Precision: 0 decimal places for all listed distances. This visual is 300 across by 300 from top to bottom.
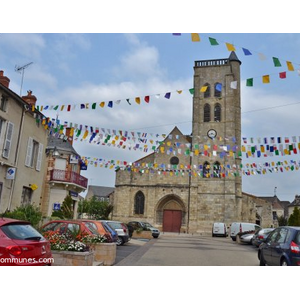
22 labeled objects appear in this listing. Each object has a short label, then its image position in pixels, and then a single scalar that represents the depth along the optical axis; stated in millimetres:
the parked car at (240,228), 23256
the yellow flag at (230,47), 8508
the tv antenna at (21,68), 19500
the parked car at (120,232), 16641
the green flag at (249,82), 10478
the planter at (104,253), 9852
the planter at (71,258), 7891
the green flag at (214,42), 8352
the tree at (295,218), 26833
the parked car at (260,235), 17280
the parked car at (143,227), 24756
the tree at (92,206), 50547
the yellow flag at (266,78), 10289
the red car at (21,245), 5653
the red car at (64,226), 9859
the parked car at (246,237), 20859
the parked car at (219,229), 30856
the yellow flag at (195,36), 8242
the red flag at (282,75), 10266
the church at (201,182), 34719
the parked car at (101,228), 11523
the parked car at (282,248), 7164
